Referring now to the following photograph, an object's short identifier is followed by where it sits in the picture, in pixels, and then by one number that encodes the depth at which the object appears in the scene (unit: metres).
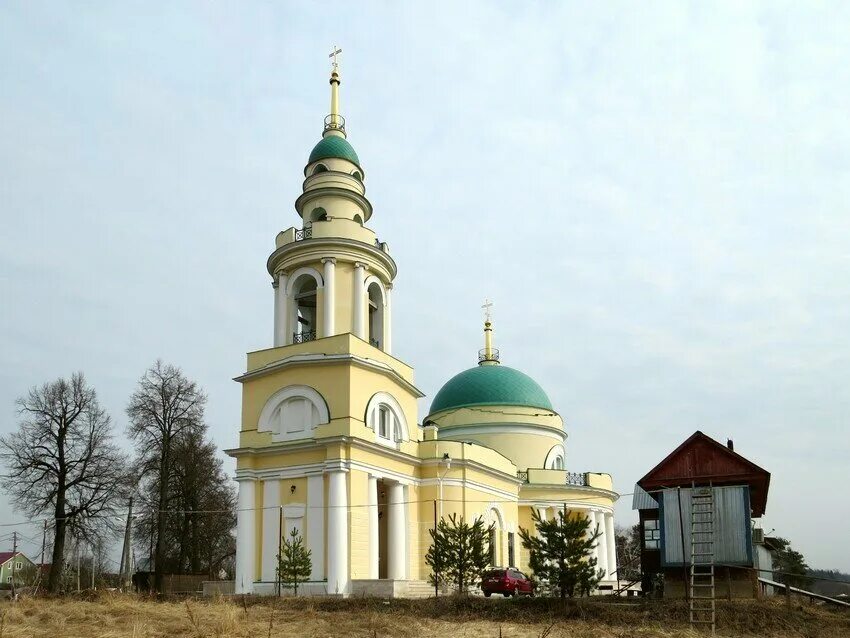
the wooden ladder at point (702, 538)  22.91
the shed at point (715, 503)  22.67
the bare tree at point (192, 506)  43.06
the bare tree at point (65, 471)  36.94
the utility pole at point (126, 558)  31.38
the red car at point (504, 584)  28.91
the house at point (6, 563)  82.92
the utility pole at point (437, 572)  26.98
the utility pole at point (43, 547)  31.67
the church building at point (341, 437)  29.84
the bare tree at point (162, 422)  41.59
